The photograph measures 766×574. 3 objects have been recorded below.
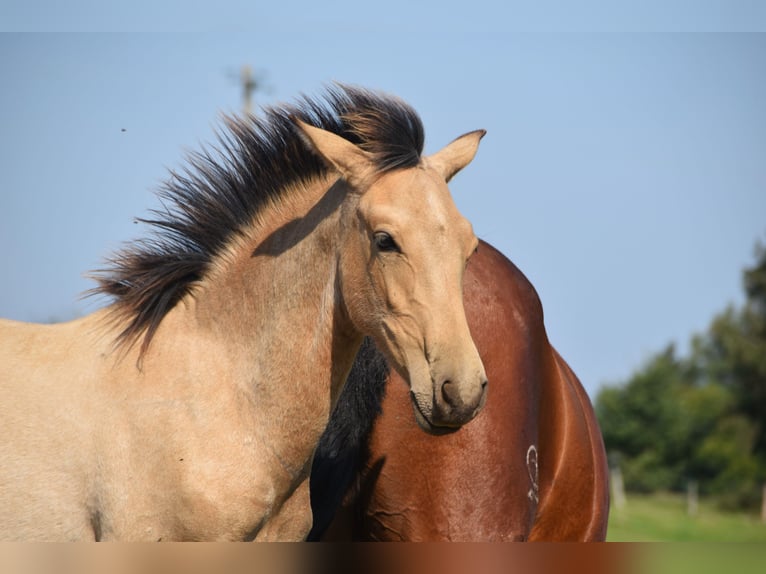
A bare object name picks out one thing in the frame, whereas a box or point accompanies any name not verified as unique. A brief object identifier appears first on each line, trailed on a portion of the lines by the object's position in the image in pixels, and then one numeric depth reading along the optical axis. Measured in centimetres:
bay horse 924
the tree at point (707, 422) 7169
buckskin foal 740
